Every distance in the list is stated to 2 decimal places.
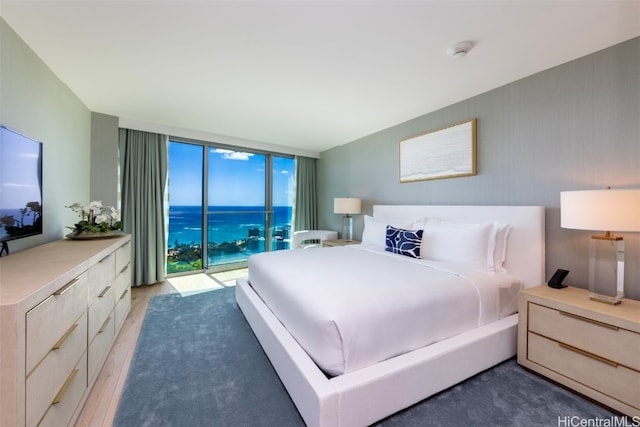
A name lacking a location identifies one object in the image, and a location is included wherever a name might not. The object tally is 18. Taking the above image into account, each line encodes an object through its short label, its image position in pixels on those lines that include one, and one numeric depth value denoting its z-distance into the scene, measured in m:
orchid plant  2.37
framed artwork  2.74
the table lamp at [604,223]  1.49
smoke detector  1.79
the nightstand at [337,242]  4.12
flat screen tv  1.44
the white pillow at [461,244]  2.23
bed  1.26
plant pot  2.27
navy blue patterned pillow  2.56
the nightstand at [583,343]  1.38
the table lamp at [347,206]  4.13
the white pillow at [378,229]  3.01
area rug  1.38
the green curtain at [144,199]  3.54
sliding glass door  4.14
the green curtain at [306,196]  5.30
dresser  0.88
